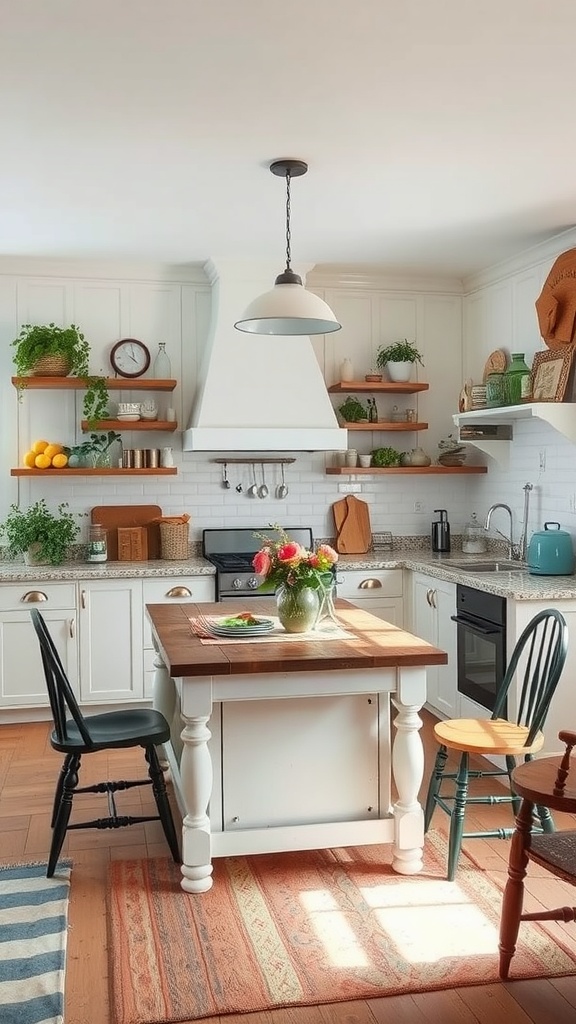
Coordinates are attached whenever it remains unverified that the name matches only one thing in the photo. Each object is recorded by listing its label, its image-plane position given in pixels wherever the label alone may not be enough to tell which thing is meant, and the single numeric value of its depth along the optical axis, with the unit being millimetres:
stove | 5465
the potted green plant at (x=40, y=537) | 5504
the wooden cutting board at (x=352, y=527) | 6180
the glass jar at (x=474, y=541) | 6031
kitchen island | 3152
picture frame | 4867
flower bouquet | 3482
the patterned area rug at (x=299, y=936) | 2596
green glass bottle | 5246
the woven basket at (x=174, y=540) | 5816
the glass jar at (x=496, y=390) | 5469
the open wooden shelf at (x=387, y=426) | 6039
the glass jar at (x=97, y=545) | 5703
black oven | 4477
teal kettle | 4836
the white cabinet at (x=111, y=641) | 5371
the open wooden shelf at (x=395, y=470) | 6031
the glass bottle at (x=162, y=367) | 5867
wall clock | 5875
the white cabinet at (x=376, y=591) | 5672
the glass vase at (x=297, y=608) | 3533
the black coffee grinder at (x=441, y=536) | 6168
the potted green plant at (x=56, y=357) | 5555
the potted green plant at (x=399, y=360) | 6109
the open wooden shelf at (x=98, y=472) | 5598
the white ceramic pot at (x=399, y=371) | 6105
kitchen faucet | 5504
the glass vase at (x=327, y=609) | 3605
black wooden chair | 3311
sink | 5297
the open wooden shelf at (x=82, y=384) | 5578
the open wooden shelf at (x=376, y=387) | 5984
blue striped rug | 2514
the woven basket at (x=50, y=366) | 5594
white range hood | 5652
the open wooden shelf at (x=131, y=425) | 5711
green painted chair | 3195
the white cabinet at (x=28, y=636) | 5266
